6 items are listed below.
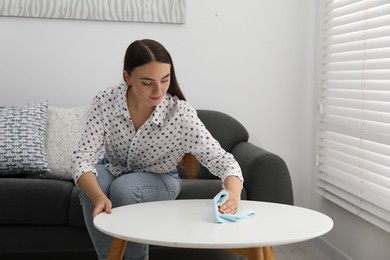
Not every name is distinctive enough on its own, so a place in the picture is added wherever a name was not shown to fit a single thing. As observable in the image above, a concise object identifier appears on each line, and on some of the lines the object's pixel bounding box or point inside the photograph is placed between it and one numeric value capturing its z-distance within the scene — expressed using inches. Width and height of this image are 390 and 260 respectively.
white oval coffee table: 55.3
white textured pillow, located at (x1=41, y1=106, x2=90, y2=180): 110.3
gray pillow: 105.8
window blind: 94.7
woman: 71.9
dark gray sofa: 94.4
